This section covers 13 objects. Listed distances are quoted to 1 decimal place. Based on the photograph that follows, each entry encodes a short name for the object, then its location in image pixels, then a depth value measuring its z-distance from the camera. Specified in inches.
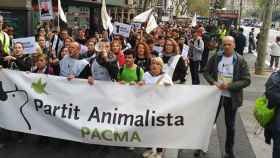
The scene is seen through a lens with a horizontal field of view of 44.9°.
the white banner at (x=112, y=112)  173.3
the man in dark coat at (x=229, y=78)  176.3
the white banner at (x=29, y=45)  230.3
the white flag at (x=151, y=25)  433.0
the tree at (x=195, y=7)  2733.6
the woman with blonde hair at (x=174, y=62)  229.7
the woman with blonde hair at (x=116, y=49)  227.6
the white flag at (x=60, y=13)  343.1
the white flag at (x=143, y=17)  478.8
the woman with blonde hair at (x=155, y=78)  182.1
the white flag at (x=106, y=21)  347.1
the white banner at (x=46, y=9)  321.1
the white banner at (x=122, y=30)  344.3
